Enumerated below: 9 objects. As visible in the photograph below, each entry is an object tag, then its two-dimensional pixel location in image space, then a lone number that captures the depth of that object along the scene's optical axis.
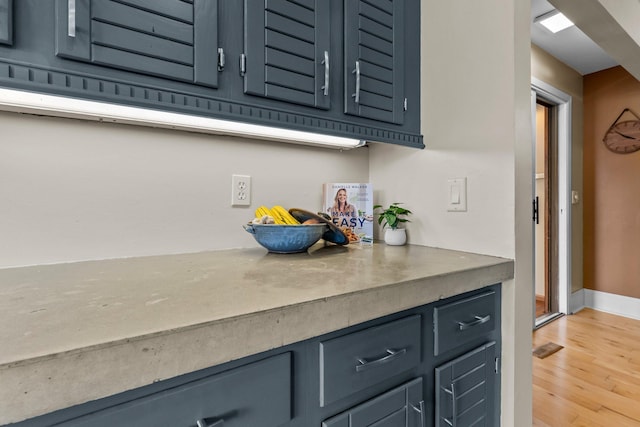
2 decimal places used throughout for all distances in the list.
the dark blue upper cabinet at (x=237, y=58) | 0.69
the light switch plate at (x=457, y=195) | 1.24
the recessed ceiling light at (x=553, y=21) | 2.19
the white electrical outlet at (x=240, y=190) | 1.22
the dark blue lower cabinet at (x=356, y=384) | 0.46
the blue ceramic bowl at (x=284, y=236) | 1.07
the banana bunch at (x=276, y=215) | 1.15
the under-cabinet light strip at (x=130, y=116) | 0.82
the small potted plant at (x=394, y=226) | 1.39
